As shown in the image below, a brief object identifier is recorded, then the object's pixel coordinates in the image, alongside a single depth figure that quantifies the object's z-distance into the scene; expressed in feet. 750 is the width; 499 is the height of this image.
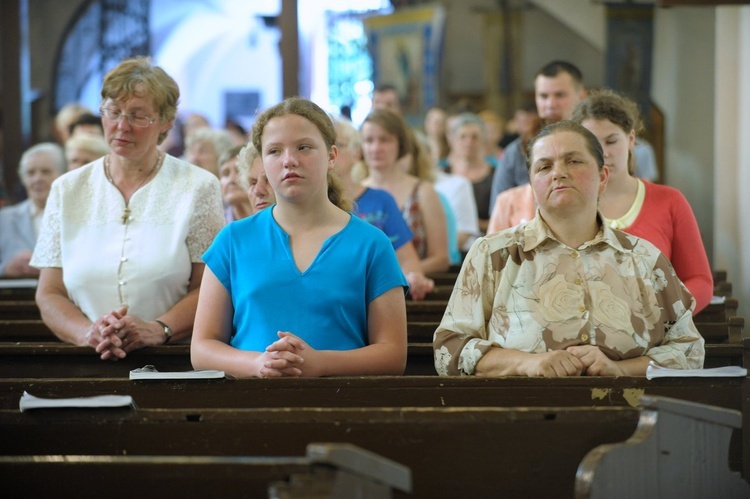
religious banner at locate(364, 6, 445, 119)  47.42
